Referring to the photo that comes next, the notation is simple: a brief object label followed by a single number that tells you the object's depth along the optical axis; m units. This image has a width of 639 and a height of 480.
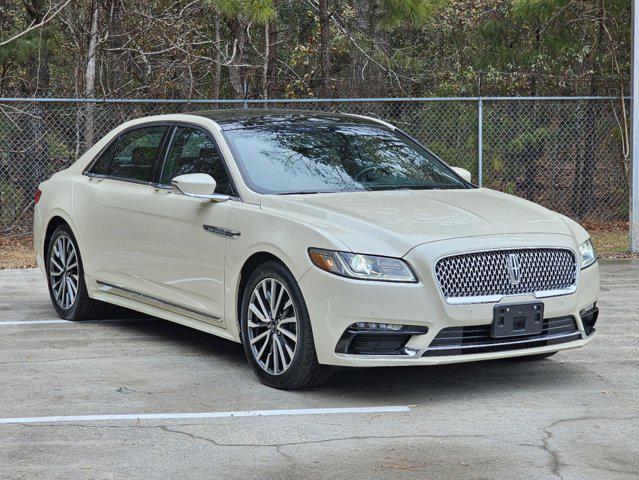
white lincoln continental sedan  6.28
